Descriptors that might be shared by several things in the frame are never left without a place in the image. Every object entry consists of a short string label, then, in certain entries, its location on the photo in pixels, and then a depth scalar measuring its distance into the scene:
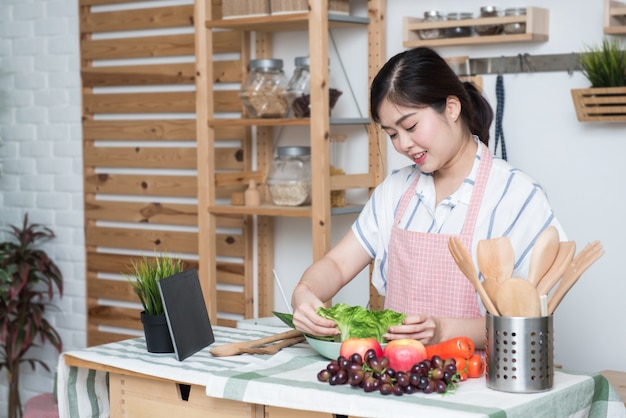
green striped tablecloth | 1.90
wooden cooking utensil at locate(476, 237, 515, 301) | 2.07
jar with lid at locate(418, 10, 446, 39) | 3.55
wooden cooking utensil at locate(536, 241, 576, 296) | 2.07
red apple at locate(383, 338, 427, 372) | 2.04
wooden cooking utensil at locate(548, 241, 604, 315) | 2.05
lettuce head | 2.23
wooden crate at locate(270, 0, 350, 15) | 3.63
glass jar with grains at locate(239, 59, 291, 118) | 3.79
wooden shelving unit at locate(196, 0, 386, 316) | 3.57
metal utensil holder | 1.99
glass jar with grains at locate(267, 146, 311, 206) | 3.72
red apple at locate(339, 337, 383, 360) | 2.10
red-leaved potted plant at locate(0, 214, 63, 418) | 4.60
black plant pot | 2.45
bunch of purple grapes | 1.96
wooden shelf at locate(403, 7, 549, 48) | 3.28
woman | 2.47
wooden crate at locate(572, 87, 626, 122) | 3.12
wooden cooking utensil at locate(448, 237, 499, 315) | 2.06
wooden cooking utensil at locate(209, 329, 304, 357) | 2.39
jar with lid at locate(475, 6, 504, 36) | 3.37
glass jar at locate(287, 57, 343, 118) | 3.73
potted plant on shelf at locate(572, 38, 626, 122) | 3.10
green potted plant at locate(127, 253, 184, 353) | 2.46
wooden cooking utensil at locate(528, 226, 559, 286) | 2.08
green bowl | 2.27
